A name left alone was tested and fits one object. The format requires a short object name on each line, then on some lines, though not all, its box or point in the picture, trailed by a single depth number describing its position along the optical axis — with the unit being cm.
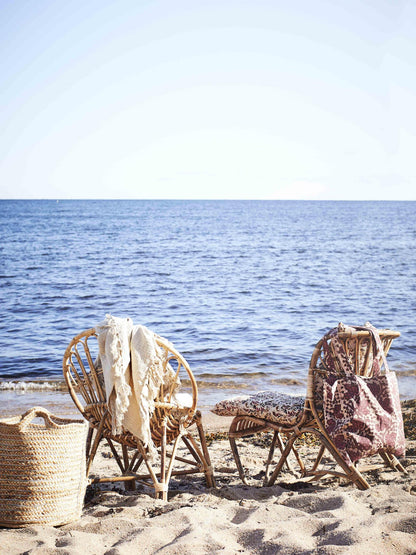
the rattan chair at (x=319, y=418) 385
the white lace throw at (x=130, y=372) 382
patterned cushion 412
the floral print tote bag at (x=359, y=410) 382
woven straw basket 330
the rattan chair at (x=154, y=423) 397
